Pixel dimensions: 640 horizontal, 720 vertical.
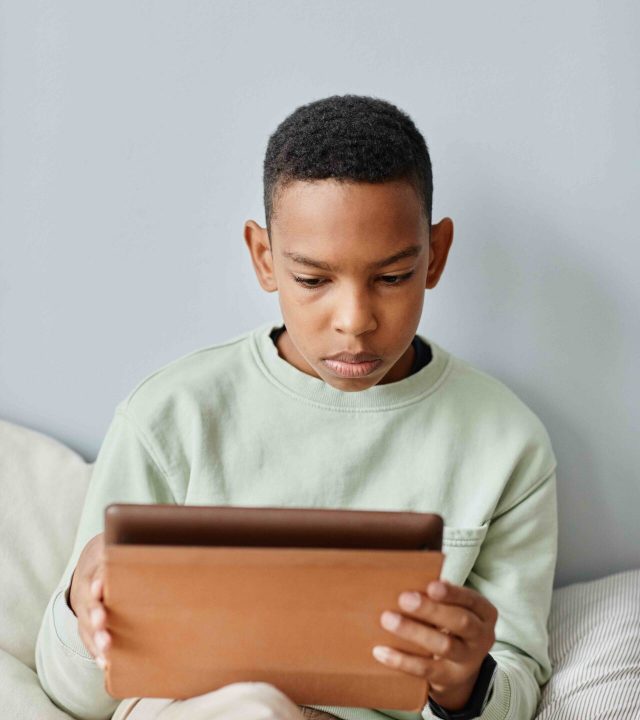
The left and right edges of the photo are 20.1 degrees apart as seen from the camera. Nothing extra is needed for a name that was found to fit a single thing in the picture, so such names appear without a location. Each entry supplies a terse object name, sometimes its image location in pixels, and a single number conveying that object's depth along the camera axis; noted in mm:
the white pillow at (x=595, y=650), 1381
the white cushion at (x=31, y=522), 1470
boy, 1264
